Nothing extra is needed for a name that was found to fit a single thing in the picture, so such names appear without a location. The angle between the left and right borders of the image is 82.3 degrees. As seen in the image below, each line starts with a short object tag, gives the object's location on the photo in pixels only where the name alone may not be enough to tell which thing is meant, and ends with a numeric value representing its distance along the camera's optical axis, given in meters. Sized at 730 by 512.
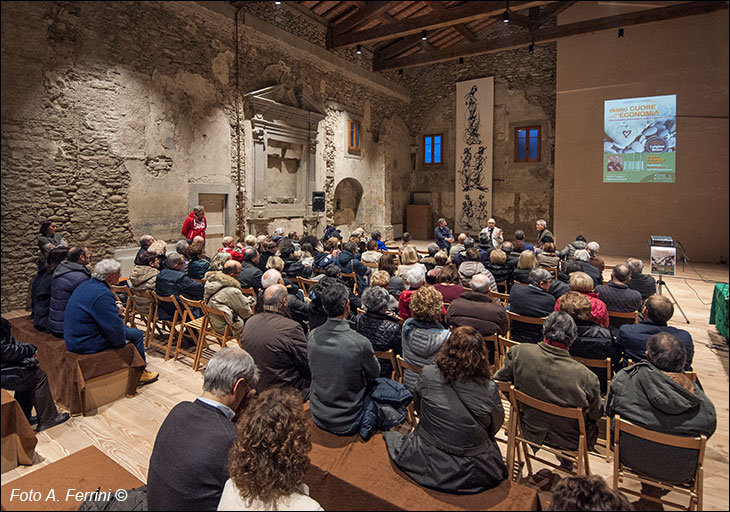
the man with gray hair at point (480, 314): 3.23
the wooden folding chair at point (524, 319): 3.48
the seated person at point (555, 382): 2.16
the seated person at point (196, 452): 1.50
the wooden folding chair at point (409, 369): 2.63
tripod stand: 3.98
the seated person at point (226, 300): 3.84
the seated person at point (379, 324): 2.86
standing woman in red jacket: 7.27
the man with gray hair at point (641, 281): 4.21
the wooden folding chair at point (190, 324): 3.91
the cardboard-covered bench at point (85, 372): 3.10
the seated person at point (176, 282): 4.20
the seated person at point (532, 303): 3.52
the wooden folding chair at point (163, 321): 4.15
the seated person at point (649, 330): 2.67
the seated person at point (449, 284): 3.86
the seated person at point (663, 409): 1.92
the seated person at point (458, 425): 1.78
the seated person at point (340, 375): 2.20
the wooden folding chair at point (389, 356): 2.82
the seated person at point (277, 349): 2.58
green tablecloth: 3.73
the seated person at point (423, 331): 2.60
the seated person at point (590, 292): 3.26
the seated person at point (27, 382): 2.60
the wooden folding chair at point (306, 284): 5.12
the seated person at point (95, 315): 3.09
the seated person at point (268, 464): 1.32
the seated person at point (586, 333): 2.74
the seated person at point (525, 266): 4.69
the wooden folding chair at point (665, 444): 1.81
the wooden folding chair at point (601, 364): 2.69
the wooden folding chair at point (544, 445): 2.11
